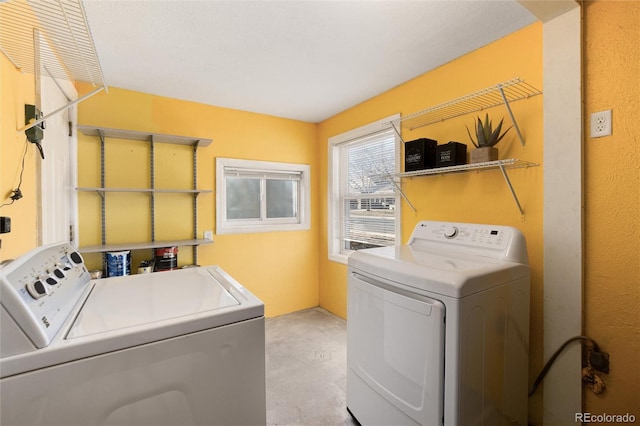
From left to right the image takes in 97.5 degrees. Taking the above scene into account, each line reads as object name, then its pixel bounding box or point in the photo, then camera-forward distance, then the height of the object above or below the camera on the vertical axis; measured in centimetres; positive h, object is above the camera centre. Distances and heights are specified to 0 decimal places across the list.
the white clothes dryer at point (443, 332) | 116 -57
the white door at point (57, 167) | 168 +32
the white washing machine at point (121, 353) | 69 -39
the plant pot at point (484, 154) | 170 +34
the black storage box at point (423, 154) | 206 +42
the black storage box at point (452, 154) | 187 +38
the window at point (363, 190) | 268 +23
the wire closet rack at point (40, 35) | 119 +85
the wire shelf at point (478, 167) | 160 +27
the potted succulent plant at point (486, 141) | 170 +42
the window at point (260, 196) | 300 +19
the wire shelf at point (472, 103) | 163 +71
